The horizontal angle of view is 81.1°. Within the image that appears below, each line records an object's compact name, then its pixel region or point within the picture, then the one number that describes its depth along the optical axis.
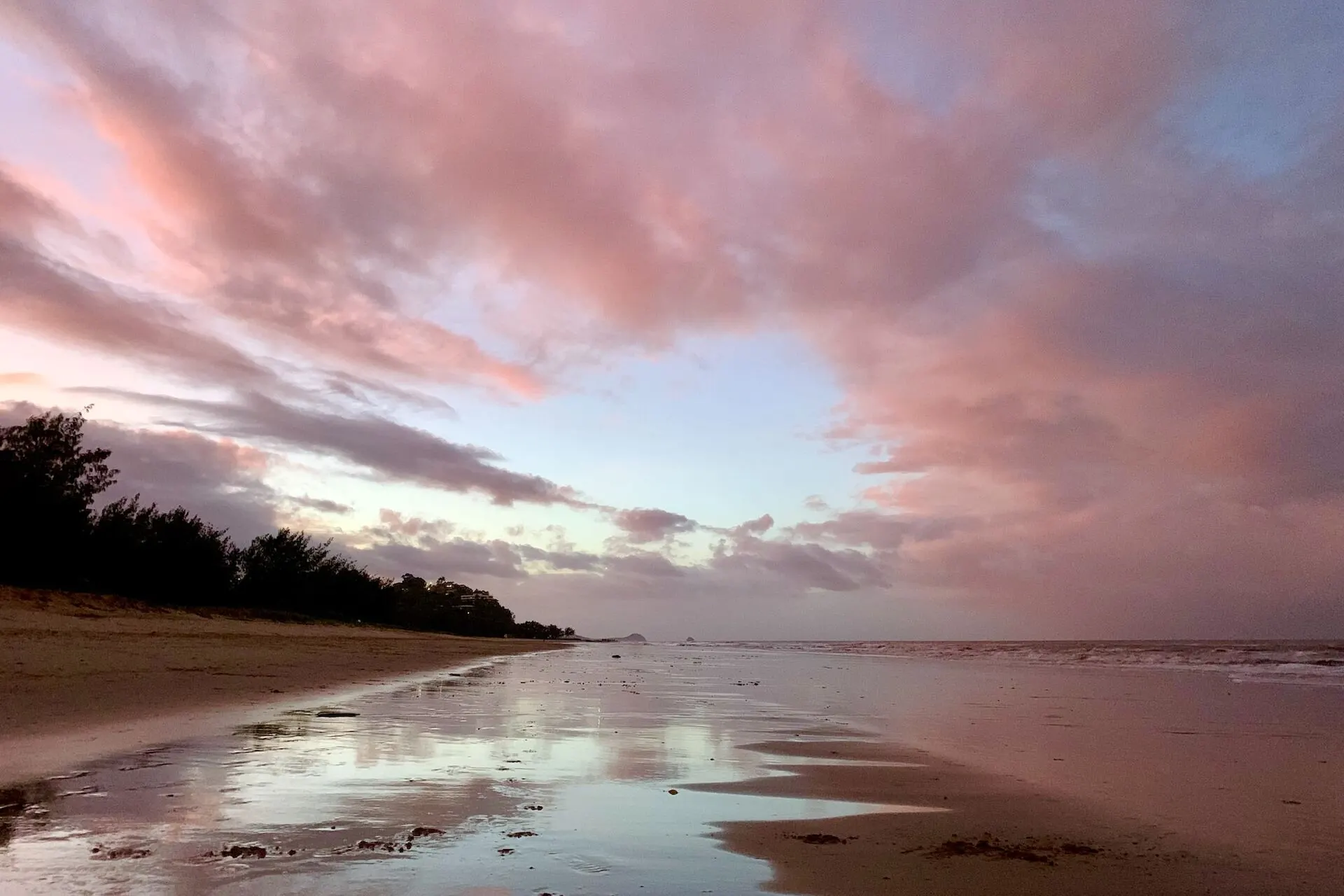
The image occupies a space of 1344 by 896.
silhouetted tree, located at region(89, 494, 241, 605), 38.75
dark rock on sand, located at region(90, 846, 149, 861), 4.48
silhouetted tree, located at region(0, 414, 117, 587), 32.28
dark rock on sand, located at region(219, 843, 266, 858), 4.64
